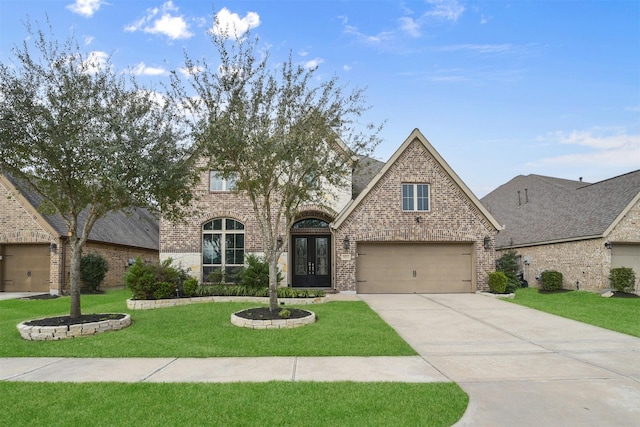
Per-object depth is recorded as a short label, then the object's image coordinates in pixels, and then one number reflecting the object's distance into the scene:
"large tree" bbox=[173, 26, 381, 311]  10.65
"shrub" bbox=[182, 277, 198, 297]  14.70
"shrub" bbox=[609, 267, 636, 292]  17.23
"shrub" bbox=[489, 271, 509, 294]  16.39
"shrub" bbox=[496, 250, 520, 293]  18.31
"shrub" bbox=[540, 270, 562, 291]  19.17
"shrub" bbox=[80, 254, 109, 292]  19.12
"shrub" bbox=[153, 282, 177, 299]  13.84
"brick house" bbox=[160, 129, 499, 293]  17.44
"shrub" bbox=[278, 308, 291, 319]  10.64
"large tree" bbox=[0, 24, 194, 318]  9.53
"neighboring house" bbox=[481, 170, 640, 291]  18.19
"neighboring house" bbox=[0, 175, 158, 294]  18.83
